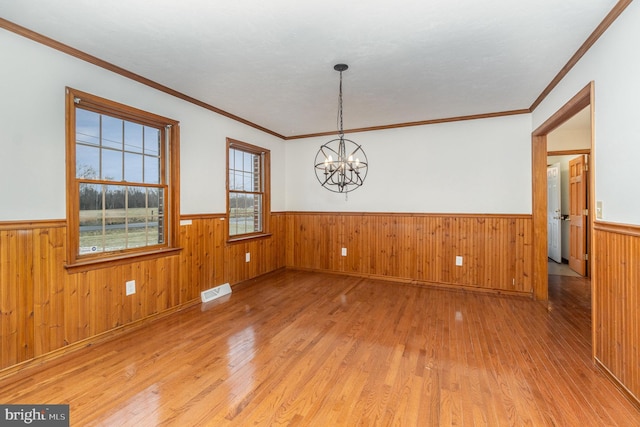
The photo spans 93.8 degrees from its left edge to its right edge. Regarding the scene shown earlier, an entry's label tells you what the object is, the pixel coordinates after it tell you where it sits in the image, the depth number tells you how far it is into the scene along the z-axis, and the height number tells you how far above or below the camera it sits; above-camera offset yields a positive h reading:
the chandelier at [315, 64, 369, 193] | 5.04 +0.86
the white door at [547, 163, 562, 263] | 5.98 -0.11
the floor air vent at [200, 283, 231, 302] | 3.80 -1.07
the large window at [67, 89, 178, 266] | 2.62 +0.32
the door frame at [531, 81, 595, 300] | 3.82 -0.07
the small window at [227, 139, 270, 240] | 4.50 +0.35
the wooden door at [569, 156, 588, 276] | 4.94 -0.09
